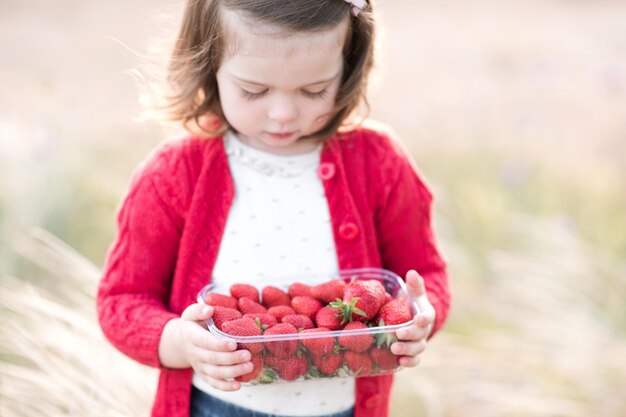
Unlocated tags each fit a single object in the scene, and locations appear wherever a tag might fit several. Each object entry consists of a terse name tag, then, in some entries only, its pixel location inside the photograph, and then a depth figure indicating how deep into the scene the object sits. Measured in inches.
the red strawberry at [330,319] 58.9
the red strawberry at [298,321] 59.0
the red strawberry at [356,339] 57.4
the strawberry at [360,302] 59.5
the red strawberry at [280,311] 60.3
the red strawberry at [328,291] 62.4
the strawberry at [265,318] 58.8
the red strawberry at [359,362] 58.0
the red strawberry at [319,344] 57.3
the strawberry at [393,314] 59.9
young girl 64.2
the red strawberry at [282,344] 56.9
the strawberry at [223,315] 59.4
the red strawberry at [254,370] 57.5
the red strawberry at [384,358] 58.9
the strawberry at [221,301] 61.0
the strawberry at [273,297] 63.1
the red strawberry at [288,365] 57.4
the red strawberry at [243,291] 62.7
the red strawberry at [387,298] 61.6
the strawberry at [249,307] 61.0
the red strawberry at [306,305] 61.1
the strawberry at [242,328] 57.7
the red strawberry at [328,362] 57.8
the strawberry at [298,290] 63.7
